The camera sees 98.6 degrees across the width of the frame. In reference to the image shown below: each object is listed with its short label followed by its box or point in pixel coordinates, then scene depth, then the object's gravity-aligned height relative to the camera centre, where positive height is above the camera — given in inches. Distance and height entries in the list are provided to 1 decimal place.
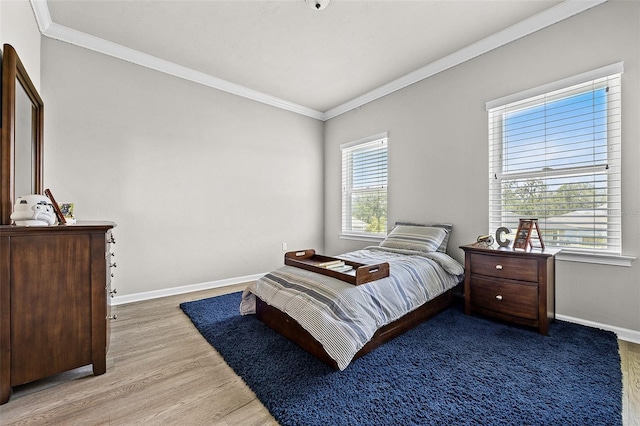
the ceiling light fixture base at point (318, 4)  89.7 +68.6
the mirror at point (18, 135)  65.7 +21.4
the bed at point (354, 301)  67.7 -26.1
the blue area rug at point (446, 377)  52.9 -38.5
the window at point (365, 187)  158.7 +15.7
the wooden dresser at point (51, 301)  56.9 -20.2
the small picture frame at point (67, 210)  89.4 +0.2
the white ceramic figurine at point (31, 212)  61.2 -0.4
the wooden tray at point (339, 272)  77.2 -17.8
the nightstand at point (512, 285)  85.0 -23.8
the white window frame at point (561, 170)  85.3 +15.6
